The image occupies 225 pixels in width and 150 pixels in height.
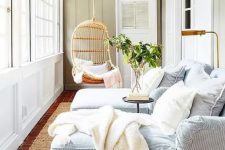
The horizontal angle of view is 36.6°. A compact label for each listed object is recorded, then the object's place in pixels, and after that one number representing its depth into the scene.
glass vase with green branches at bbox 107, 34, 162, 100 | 3.13
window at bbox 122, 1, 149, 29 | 6.86
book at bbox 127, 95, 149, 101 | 3.10
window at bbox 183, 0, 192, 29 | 5.11
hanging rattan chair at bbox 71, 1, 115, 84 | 7.16
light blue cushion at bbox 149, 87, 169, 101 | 3.03
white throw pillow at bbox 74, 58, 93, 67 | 6.50
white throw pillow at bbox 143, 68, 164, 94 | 3.55
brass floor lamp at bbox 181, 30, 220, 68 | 3.19
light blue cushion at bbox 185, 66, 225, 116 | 2.20
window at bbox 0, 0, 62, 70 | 3.32
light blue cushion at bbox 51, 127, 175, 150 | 2.06
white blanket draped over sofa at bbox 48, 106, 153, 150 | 2.09
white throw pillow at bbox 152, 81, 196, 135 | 2.24
